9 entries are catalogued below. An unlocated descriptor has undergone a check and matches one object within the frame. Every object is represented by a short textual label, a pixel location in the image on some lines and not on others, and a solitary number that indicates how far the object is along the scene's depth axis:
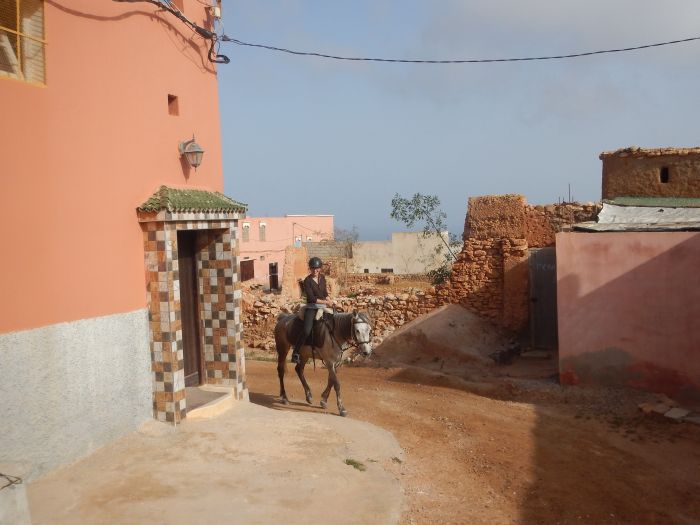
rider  9.16
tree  22.05
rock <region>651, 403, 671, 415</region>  9.84
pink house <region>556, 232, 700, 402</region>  10.83
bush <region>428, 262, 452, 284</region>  18.97
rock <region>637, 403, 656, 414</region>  9.92
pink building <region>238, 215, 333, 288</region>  39.34
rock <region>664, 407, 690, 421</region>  9.56
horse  8.71
